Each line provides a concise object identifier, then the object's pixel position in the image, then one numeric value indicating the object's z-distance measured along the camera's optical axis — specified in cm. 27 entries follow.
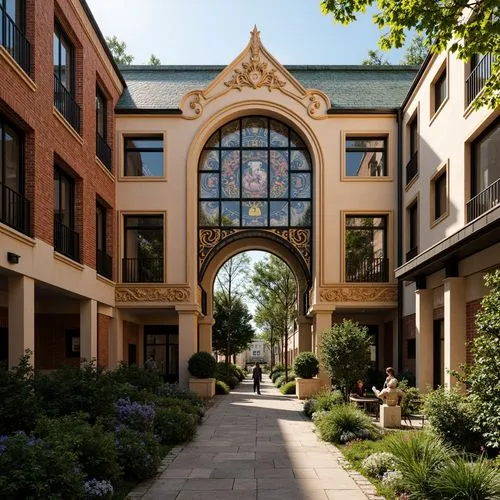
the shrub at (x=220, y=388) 2831
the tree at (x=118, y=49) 4284
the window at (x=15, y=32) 1365
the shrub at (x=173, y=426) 1320
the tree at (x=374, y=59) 4434
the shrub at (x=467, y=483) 714
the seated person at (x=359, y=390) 1911
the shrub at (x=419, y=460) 772
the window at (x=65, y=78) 1794
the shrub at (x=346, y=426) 1298
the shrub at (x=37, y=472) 636
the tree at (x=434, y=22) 907
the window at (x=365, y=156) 2573
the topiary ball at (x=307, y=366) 2453
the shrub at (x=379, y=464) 955
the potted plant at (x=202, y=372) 2481
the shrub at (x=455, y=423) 1030
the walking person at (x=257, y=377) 3011
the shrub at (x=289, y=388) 2877
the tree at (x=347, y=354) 1775
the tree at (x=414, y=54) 4078
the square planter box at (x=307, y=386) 2478
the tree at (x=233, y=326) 4459
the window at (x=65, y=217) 1789
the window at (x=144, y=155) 2603
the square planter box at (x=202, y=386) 2516
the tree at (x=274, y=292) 4112
